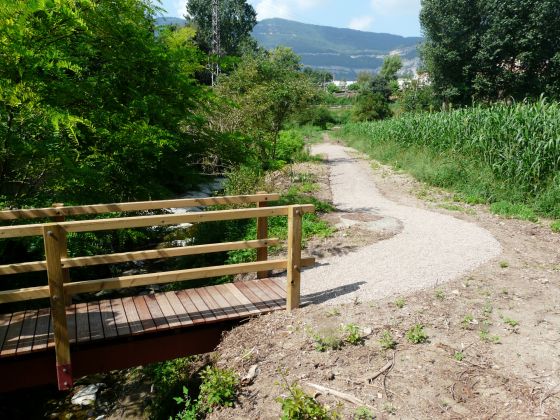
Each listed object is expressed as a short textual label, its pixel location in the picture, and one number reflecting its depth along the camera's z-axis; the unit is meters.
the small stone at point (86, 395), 5.97
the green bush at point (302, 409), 3.37
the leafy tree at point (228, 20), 61.69
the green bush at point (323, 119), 48.41
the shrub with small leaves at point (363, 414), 3.45
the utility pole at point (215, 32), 46.31
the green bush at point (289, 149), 19.61
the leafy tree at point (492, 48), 30.45
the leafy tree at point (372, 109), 45.22
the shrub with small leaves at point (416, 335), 4.36
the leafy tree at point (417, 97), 36.94
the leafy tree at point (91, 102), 4.58
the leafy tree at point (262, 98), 15.47
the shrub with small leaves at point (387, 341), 4.28
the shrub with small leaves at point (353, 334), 4.35
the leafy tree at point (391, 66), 87.56
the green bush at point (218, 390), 3.87
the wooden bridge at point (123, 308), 3.98
